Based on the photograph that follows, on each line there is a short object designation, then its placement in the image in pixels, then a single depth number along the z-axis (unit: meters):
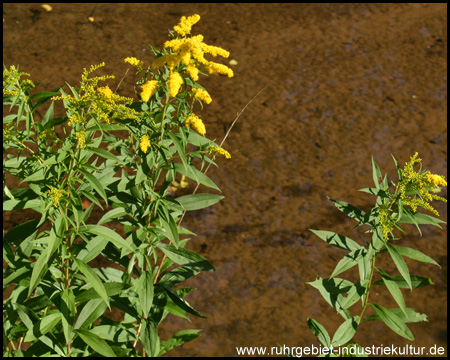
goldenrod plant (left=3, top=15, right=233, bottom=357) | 3.03
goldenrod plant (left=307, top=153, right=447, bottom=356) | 3.12
